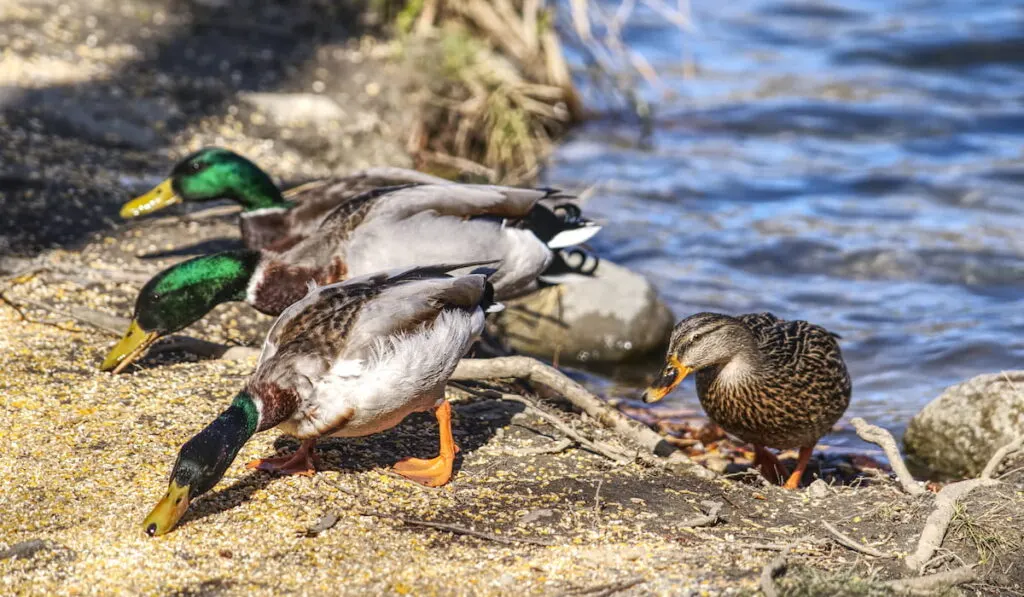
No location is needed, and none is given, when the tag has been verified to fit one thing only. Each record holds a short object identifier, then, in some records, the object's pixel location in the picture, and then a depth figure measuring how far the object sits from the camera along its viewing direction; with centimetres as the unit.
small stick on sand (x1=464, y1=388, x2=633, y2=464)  802
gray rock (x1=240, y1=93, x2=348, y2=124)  1471
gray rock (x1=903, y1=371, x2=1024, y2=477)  970
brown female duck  859
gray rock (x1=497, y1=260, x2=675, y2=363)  1245
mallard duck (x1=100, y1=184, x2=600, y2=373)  834
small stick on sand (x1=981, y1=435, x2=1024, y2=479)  824
